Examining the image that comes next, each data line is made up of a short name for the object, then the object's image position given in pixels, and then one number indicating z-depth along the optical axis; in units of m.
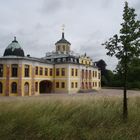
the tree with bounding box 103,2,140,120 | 5.99
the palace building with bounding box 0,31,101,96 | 24.35
